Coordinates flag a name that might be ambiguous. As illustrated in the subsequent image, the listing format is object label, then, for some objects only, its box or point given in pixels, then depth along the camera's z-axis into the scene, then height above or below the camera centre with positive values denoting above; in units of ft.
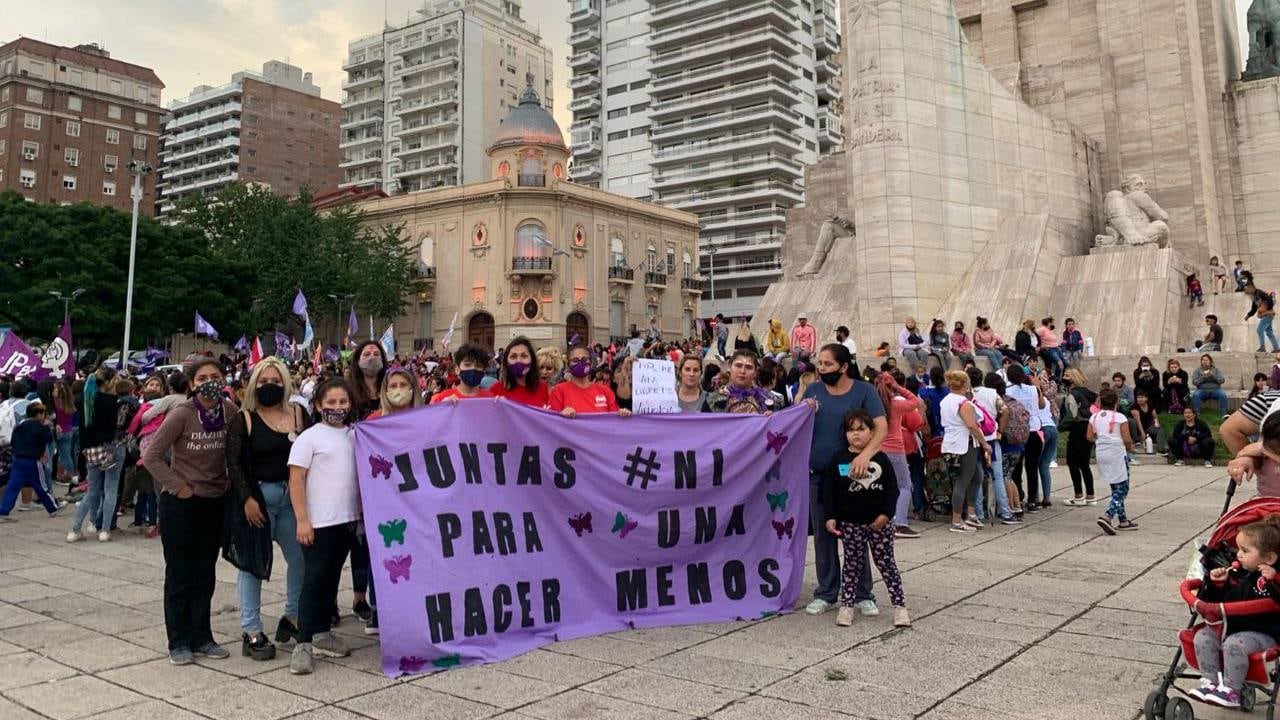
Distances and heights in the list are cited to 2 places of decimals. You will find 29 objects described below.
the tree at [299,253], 161.58 +37.61
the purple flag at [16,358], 47.26 +5.06
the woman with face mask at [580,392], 22.90 +1.24
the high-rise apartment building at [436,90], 258.78 +114.37
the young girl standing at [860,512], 19.13 -1.90
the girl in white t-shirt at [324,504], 16.89 -1.32
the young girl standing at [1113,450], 30.32 -0.87
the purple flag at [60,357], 52.54 +5.63
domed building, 164.35 +38.08
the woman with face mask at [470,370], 20.26 +1.67
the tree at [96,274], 128.26 +27.89
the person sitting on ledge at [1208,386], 58.34 +2.84
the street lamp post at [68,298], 122.72 +22.20
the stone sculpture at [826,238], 91.50 +21.70
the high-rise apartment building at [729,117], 224.12 +91.80
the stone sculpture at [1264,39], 100.17 +47.14
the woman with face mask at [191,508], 17.17 -1.39
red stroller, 12.47 -3.02
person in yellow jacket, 68.13 +7.56
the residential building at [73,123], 251.80 +102.99
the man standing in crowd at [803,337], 61.21 +7.16
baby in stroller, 12.59 -3.10
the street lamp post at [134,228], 94.94 +26.36
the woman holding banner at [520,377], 22.12 +1.63
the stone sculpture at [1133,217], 76.23 +19.78
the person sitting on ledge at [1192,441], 49.42 -0.92
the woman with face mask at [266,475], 17.31 -0.70
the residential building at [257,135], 303.68 +115.77
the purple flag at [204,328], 98.32 +13.67
